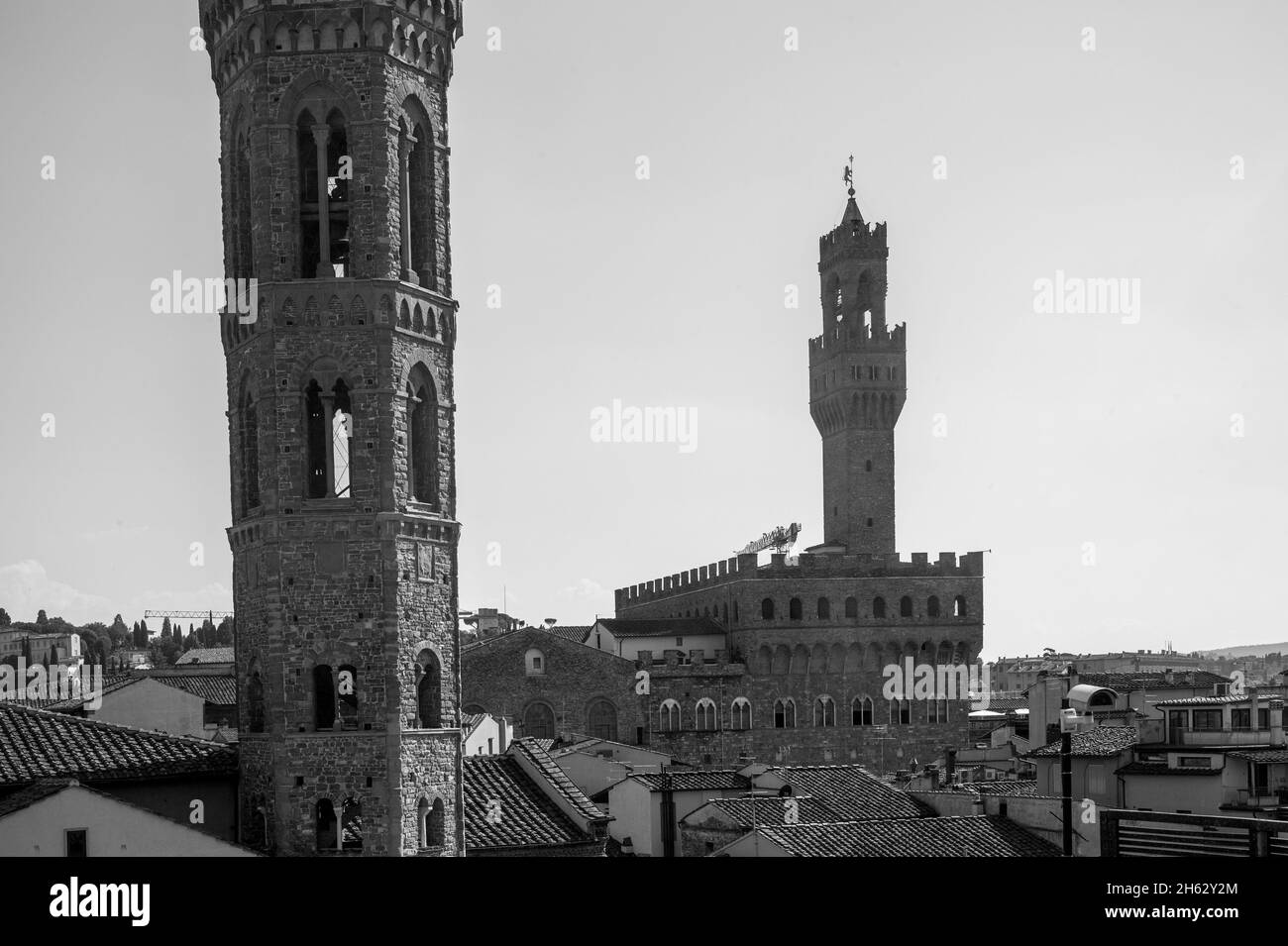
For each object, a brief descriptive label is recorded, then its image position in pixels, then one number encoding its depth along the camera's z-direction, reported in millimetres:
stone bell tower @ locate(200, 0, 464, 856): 25438
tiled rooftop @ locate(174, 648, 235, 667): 82375
